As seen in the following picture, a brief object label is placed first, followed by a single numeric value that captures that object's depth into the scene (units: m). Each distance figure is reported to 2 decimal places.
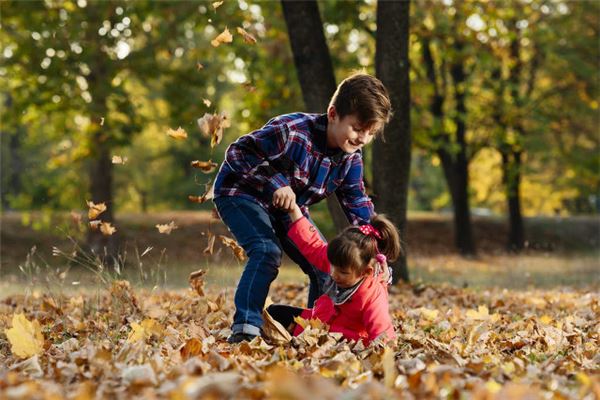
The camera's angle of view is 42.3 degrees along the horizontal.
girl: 4.33
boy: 4.49
